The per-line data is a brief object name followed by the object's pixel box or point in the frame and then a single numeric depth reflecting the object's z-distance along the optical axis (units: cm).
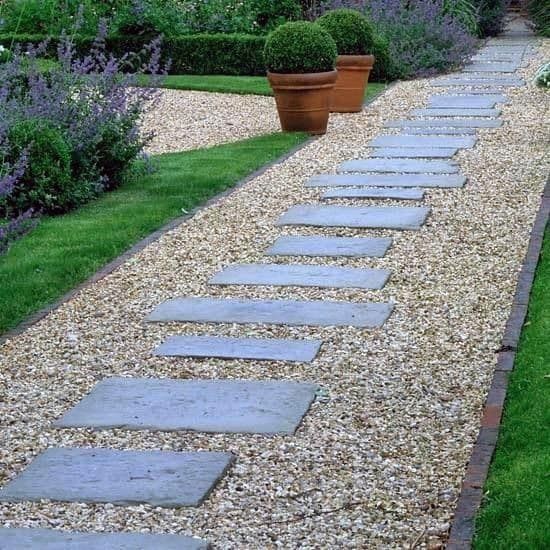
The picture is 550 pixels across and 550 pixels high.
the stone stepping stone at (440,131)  995
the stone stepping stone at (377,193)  758
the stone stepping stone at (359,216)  691
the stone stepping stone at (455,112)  1092
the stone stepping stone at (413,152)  899
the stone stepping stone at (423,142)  941
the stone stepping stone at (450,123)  1035
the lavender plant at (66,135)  726
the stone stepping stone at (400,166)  843
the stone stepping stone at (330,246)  631
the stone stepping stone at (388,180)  797
